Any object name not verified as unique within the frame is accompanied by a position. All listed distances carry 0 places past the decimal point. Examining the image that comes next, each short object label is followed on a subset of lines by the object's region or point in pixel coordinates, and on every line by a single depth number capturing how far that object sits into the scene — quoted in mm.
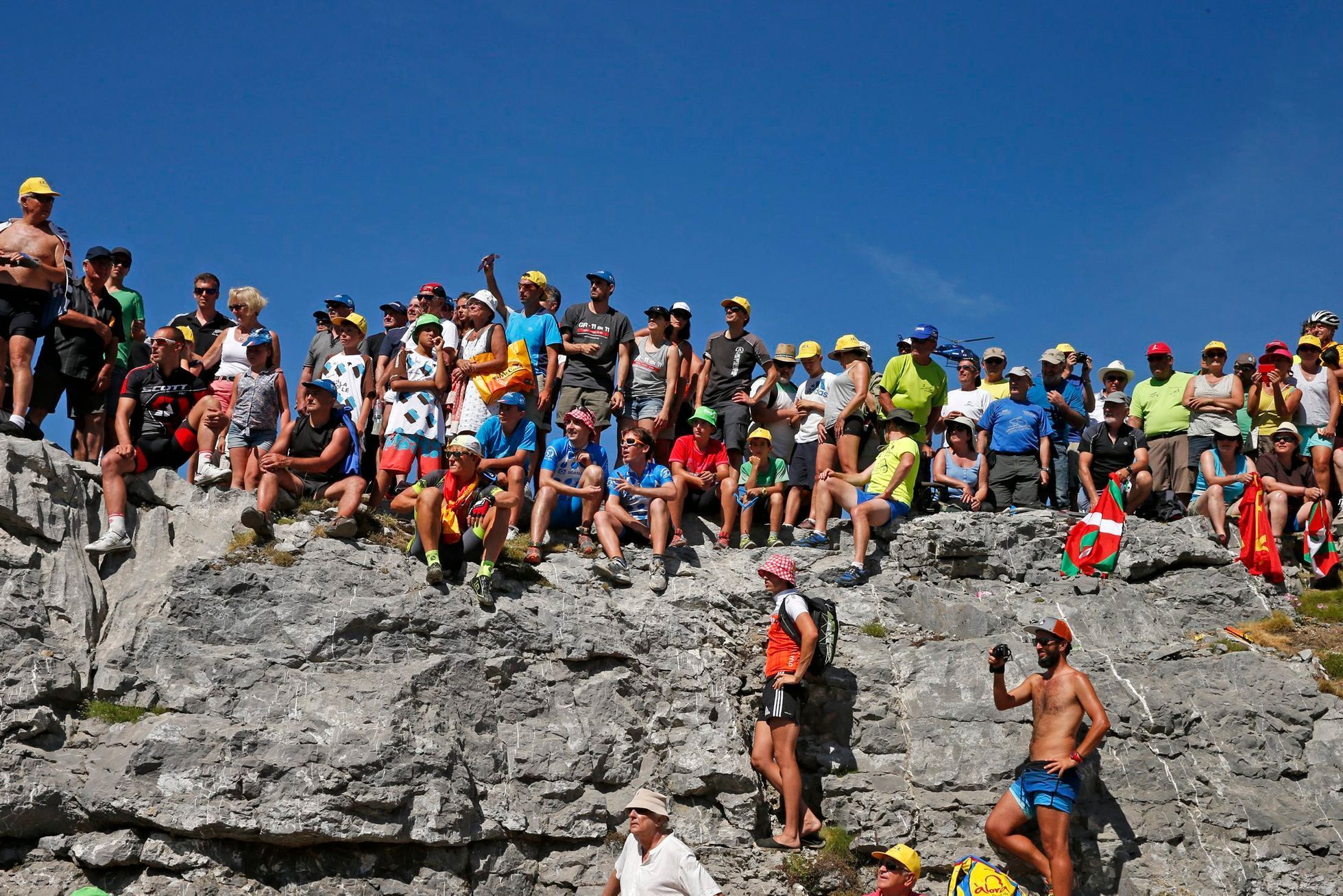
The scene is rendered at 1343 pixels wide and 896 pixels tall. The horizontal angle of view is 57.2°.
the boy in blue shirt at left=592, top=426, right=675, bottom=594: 12273
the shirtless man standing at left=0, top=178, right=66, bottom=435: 11141
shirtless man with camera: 9445
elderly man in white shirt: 8289
